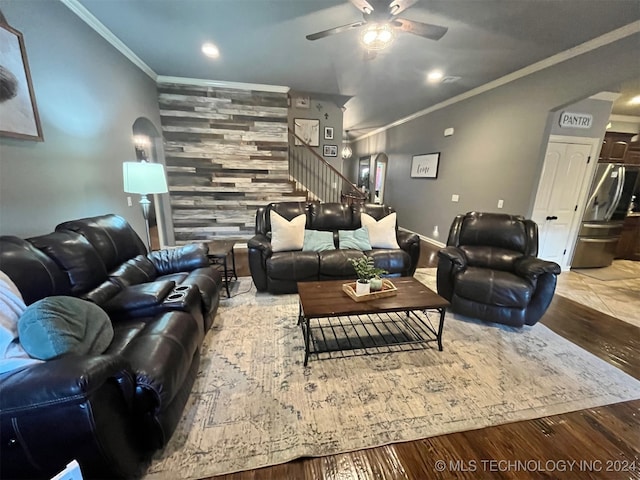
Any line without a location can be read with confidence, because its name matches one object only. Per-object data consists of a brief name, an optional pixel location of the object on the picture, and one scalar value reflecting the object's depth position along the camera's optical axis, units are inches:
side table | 112.0
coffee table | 75.5
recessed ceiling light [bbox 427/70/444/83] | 145.0
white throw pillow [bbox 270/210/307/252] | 120.2
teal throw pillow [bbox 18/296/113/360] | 42.8
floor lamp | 100.2
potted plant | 80.1
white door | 140.6
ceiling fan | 76.5
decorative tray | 80.0
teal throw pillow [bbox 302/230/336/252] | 123.7
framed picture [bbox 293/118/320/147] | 209.9
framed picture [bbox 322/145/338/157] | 220.2
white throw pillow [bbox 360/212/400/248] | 128.5
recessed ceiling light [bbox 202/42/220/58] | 123.4
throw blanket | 40.9
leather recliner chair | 92.7
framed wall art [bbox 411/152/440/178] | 213.3
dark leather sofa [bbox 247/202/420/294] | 115.3
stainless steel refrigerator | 150.6
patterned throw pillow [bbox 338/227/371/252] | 127.0
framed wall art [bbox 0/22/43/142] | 69.5
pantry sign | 133.6
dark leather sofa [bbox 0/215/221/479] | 36.4
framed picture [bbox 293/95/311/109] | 204.4
